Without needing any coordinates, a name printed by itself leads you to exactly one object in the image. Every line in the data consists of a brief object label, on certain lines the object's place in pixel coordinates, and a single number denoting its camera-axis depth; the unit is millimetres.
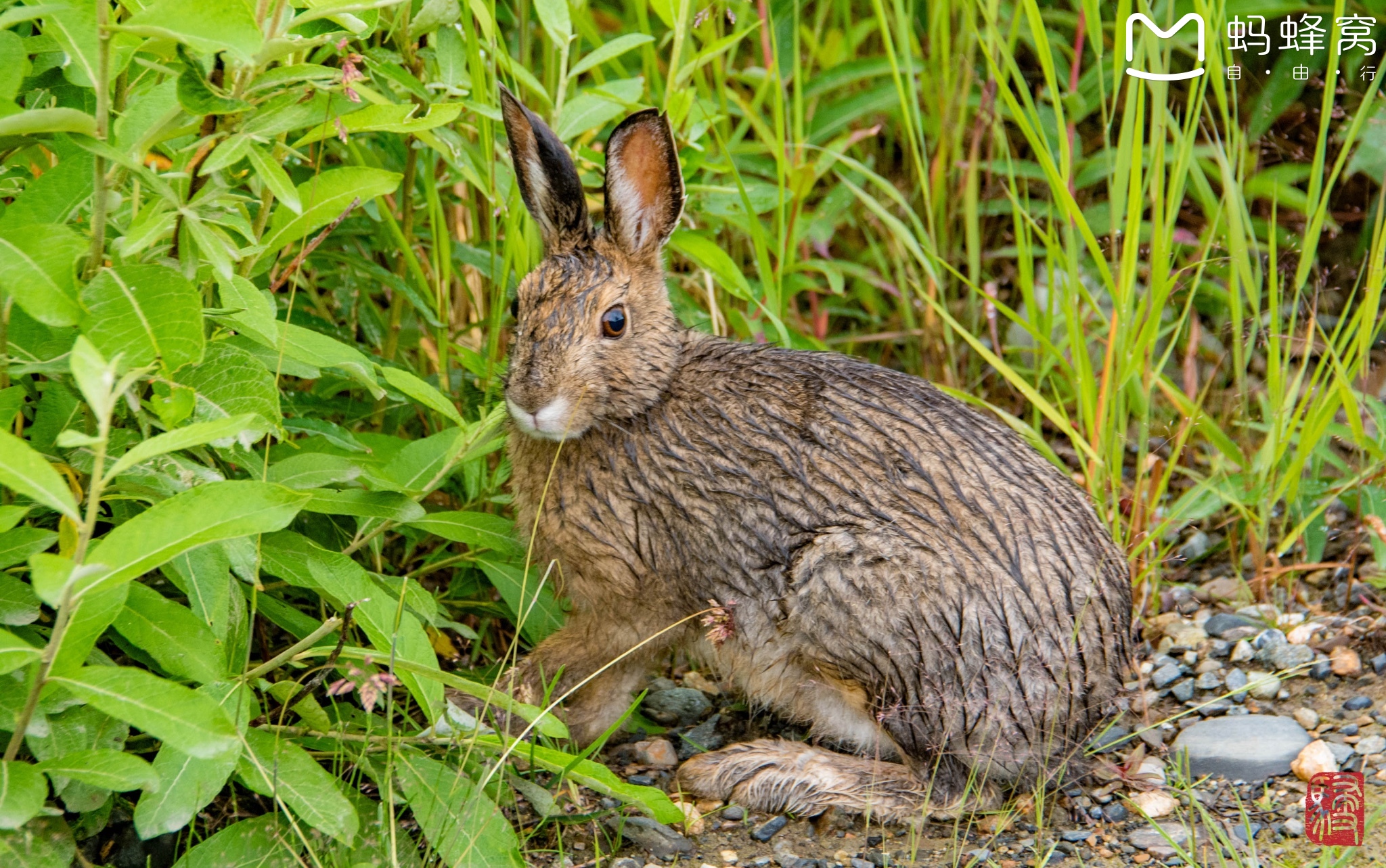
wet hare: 7309
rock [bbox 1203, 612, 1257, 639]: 9000
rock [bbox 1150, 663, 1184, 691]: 8633
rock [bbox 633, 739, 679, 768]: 8227
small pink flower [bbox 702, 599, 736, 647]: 7242
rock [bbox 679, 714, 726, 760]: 8359
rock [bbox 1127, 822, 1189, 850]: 7168
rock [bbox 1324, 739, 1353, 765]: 7695
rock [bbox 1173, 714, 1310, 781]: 7699
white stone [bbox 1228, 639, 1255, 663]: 8727
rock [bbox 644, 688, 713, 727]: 8727
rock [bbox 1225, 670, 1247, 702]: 8477
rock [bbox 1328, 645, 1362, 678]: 8500
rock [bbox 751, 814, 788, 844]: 7437
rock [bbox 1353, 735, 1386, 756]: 7777
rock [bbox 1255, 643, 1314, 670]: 8625
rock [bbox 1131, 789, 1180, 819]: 7492
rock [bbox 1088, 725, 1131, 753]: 7645
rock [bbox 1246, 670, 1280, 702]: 8422
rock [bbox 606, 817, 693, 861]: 7152
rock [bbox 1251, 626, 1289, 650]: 8727
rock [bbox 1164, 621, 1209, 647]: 8977
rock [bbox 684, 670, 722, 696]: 9047
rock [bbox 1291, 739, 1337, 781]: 7586
